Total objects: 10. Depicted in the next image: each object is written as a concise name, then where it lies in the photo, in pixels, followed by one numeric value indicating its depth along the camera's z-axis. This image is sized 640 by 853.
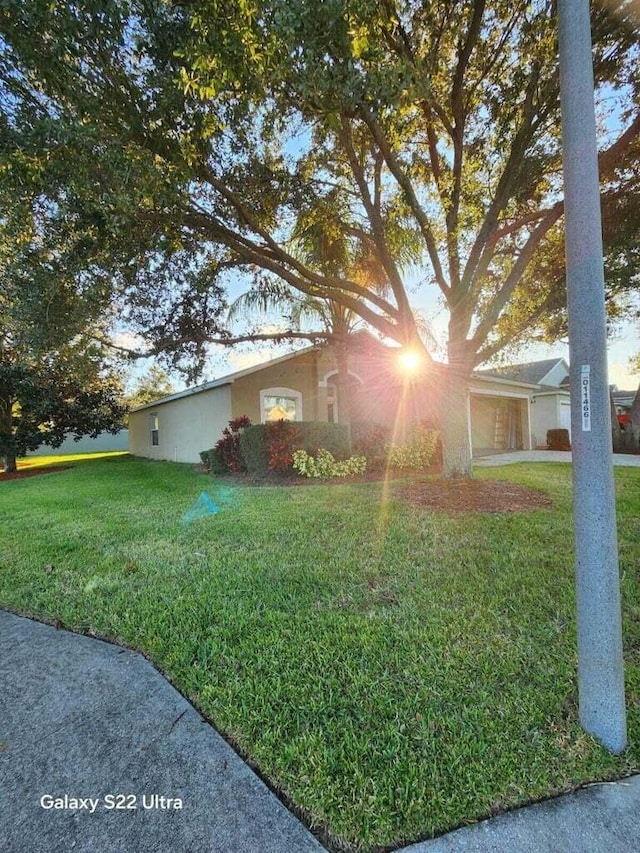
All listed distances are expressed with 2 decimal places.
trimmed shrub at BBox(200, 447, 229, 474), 11.68
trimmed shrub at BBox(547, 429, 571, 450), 17.66
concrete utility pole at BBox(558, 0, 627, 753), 1.91
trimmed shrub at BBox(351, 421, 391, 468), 11.16
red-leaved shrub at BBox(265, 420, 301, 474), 10.09
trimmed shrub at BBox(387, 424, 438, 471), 11.20
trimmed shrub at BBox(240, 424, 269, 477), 10.41
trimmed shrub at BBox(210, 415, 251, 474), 11.41
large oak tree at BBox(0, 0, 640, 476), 3.80
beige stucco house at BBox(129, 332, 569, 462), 13.17
